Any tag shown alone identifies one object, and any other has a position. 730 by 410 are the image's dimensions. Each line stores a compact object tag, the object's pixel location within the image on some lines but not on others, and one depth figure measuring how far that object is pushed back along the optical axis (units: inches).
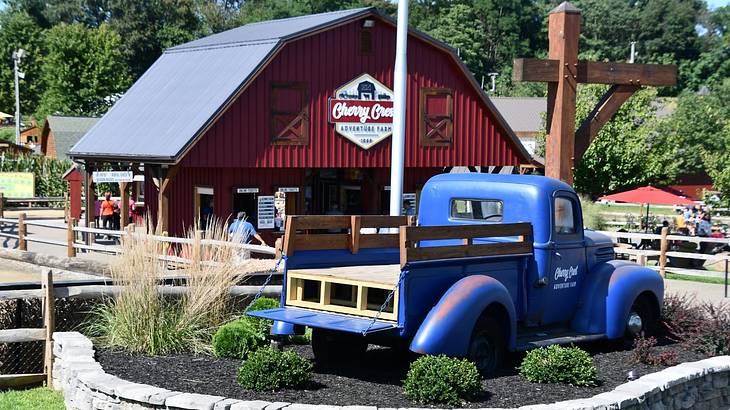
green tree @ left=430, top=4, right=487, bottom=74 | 3656.5
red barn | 956.0
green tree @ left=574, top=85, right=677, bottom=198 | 1464.1
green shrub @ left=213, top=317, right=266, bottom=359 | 425.7
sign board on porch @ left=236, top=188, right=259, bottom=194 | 981.2
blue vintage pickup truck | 374.6
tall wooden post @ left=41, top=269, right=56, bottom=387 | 432.8
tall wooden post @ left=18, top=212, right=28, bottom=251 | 1025.0
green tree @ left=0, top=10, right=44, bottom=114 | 3238.2
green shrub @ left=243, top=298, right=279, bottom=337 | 444.0
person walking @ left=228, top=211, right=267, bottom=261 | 506.2
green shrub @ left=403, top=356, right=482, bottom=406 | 350.0
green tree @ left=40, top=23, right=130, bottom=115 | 2792.8
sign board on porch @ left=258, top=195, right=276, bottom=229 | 994.1
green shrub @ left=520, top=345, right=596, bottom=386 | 383.2
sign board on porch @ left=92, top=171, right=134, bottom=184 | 952.3
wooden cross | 526.3
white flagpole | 557.9
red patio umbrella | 1035.3
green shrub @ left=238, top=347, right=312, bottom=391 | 361.7
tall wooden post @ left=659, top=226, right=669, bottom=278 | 855.1
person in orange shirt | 1180.5
